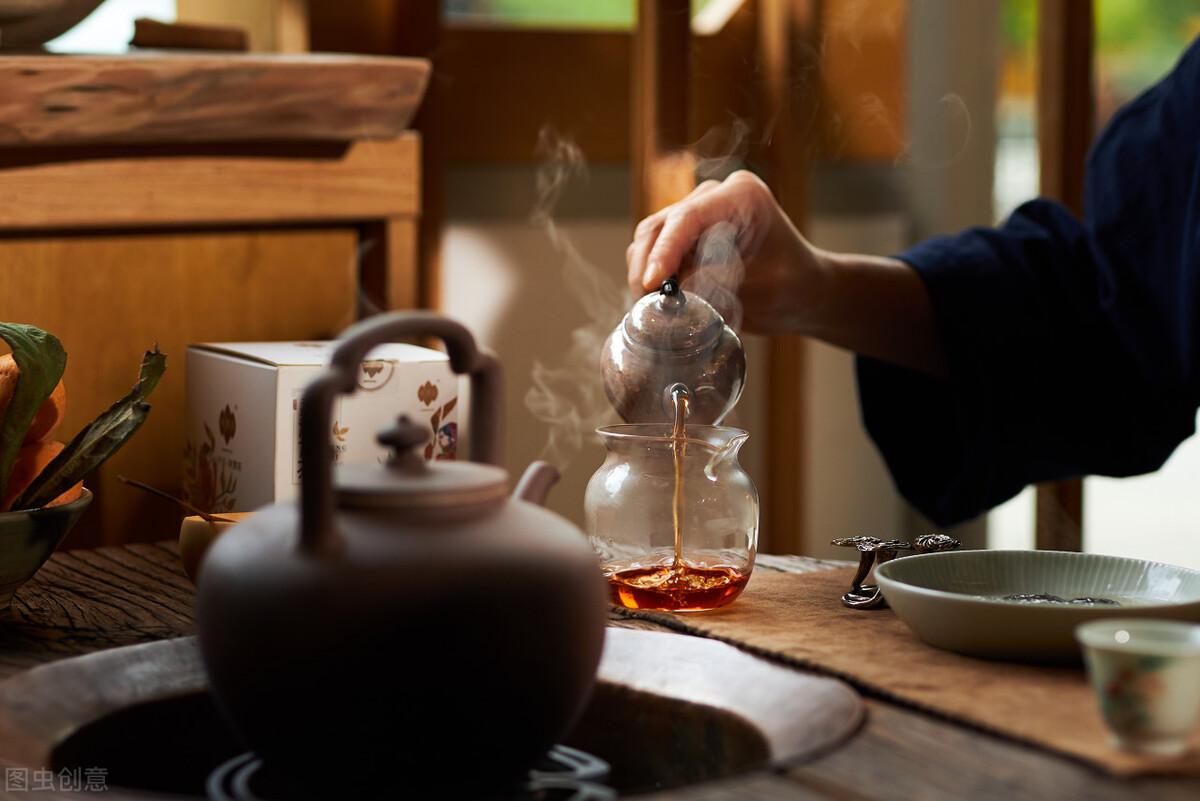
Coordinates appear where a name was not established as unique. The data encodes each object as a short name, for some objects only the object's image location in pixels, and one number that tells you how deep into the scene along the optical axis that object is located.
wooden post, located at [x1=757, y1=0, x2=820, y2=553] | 2.38
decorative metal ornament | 1.35
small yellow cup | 1.40
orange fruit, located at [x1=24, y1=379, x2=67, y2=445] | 1.39
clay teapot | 1.09
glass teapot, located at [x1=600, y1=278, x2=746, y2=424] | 1.41
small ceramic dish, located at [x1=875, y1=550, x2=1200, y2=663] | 1.22
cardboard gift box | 1.52
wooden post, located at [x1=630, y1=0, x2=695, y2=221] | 2.18
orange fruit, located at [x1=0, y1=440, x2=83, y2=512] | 1.37
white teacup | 1.11
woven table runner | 1.14
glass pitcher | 1.36
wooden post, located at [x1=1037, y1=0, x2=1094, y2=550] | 2.39
